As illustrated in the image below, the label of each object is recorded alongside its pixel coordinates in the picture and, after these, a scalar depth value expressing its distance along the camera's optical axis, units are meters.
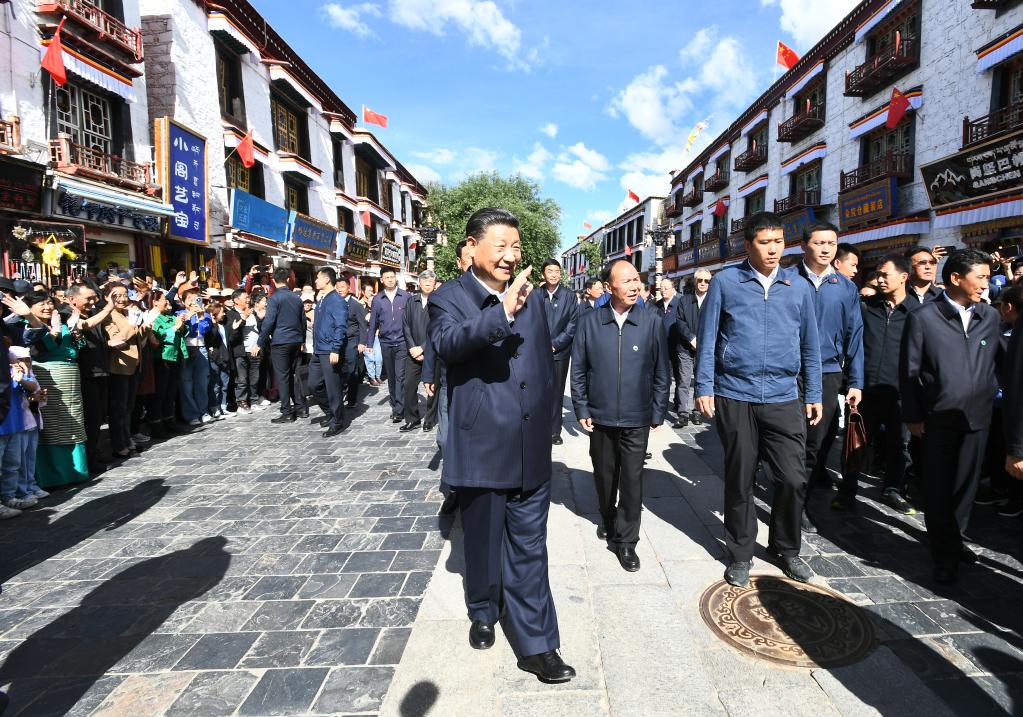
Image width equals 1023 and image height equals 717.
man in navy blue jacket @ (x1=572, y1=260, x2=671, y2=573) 3.57
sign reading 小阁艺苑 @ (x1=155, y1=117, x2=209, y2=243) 12.62
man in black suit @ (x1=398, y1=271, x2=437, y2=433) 6.95
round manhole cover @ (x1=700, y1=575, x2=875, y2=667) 2.59
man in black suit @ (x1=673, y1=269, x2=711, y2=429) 7.45
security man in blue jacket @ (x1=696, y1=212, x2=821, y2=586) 3.24
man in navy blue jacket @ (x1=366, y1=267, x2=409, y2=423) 7.79
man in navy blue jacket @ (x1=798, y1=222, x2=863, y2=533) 4.00
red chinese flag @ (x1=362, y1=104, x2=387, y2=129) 28.75
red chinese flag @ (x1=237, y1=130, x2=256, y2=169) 15.94
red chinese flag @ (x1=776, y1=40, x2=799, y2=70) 20.45
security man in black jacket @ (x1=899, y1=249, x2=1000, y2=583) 3.25
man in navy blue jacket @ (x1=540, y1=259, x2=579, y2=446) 6.25
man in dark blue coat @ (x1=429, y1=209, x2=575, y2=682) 2.42
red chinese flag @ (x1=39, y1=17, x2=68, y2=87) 9.66
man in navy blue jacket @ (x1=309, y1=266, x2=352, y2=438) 7.25
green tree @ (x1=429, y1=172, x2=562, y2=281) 31.16
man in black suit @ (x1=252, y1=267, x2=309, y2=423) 7.74
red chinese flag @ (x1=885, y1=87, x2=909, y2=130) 14.05
